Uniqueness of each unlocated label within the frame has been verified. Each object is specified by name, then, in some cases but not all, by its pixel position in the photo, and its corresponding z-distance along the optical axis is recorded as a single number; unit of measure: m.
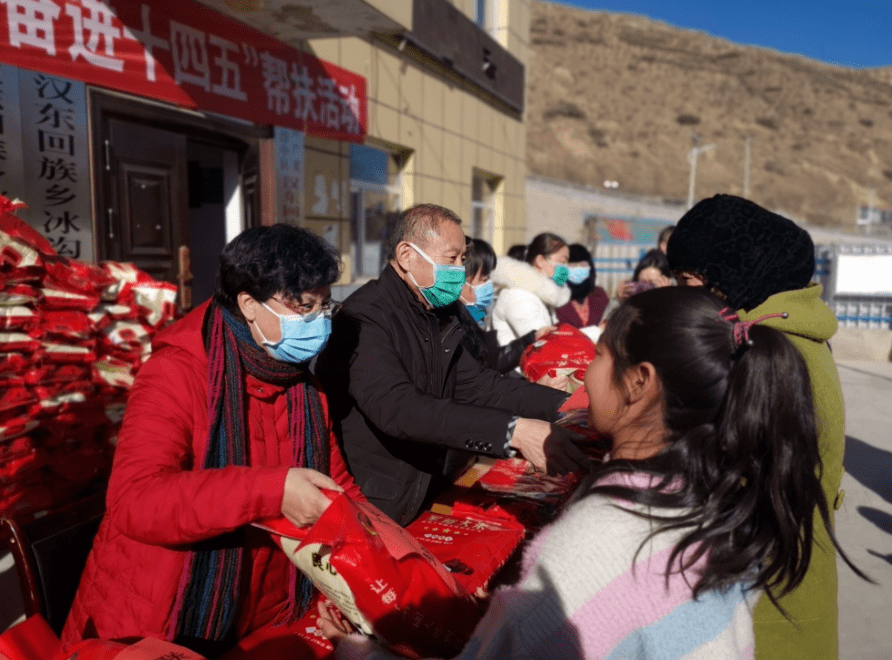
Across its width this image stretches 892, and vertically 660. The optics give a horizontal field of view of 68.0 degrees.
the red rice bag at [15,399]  3.04
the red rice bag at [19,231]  2.91
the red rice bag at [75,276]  3.18
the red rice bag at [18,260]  2.90
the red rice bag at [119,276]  3.49
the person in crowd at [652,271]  5.38
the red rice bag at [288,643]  1.58
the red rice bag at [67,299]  3.17
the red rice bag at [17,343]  3.01
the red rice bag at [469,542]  1.68
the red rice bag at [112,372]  3.48
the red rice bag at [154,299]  3.59
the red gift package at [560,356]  2.90
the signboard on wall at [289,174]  6.28
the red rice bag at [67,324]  3.18
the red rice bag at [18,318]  3.00
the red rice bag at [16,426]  3.03
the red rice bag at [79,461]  3.32
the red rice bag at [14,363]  3.03
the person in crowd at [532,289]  4.26
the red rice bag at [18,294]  2.97
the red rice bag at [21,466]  3.08
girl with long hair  1.04
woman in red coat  1.43
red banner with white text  3.97
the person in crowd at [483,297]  3.94
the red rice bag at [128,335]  3.51
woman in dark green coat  1.34
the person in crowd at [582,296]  5.46
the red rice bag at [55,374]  3.14
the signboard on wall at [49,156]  3.86
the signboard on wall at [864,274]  10.90
